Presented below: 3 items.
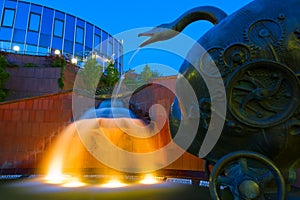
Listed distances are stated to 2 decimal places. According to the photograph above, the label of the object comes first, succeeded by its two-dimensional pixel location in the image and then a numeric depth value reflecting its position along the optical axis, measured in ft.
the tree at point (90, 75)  56.25
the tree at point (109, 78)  62.95
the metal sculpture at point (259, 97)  5.41
